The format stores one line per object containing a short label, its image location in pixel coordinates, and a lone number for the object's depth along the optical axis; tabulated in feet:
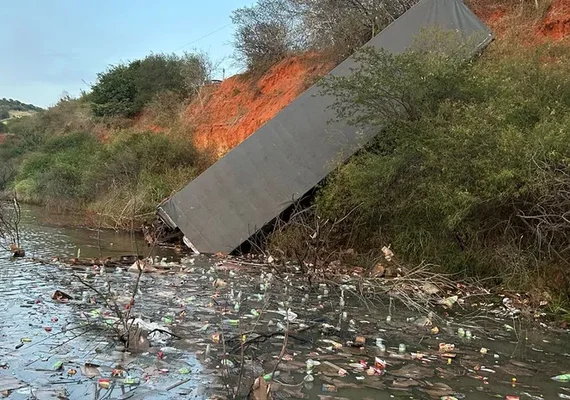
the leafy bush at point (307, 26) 49.29
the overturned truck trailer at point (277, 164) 35.17
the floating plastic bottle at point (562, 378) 14.62
